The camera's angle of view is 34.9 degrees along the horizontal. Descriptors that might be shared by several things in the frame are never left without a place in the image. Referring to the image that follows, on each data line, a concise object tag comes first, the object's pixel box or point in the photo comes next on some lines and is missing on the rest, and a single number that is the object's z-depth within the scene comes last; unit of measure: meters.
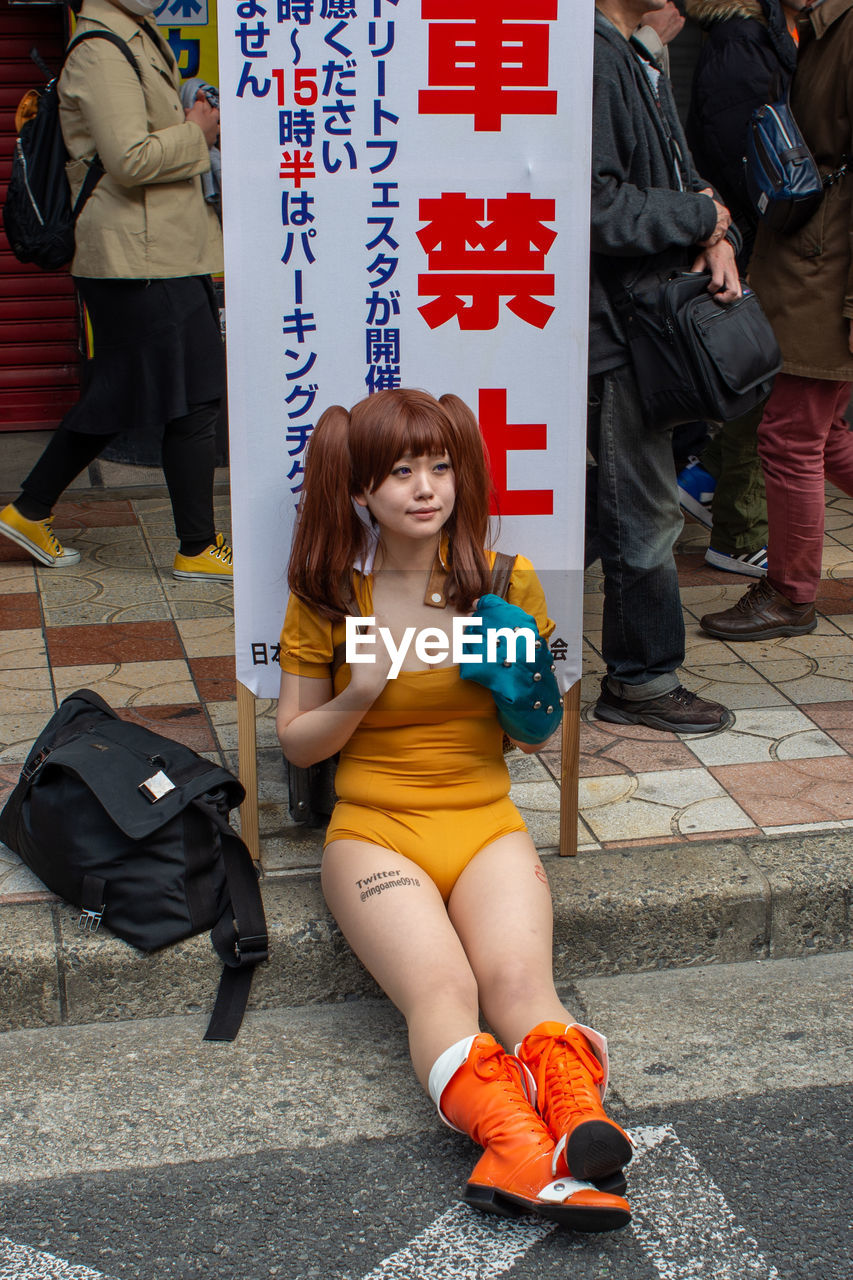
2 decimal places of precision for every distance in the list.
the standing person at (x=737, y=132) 4.45
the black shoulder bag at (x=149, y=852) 2.69
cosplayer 2.34
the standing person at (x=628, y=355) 3.32
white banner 2.63
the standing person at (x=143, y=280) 4.36
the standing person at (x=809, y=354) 3.96
